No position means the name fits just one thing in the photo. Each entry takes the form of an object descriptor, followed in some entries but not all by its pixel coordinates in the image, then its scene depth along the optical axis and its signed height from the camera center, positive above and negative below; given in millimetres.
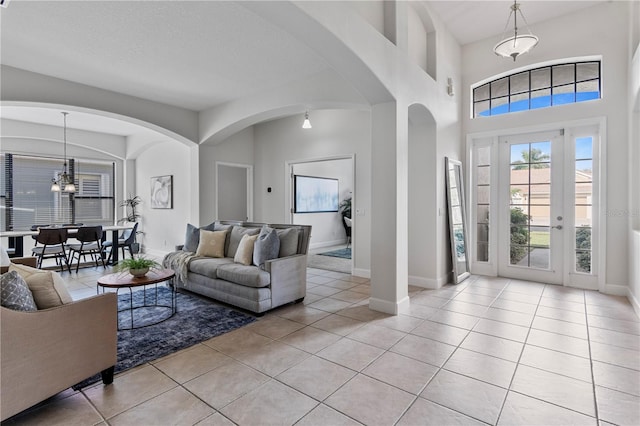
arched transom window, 4625 +1826
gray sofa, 3594 -767
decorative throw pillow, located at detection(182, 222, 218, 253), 4828 -432
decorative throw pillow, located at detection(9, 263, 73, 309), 1988 -483
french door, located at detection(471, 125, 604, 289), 4605 +25
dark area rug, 2689 -1173
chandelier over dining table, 6493 +647
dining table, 5512 -495
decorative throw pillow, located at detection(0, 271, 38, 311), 1764 -455
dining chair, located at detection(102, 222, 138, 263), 6770 -685
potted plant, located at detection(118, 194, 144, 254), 8348 +91
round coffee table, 3164 -704
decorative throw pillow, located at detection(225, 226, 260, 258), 4542 -415
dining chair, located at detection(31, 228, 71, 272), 5535 -564
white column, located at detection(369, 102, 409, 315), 3611 +7
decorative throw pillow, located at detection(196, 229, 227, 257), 4520 -478
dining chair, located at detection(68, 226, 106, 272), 5941 -577
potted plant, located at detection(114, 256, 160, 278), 3270 -568
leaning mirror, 4883 -188
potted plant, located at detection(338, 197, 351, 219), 9633 +59
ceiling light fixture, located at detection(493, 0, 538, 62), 3599 +1860
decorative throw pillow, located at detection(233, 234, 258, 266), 4012 -511
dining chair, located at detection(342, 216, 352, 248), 9609 -510
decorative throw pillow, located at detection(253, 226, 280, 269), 3803 -455
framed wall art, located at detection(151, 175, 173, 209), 7402 +434
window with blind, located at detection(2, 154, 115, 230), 6965 +383
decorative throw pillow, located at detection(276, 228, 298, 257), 4047 -409
